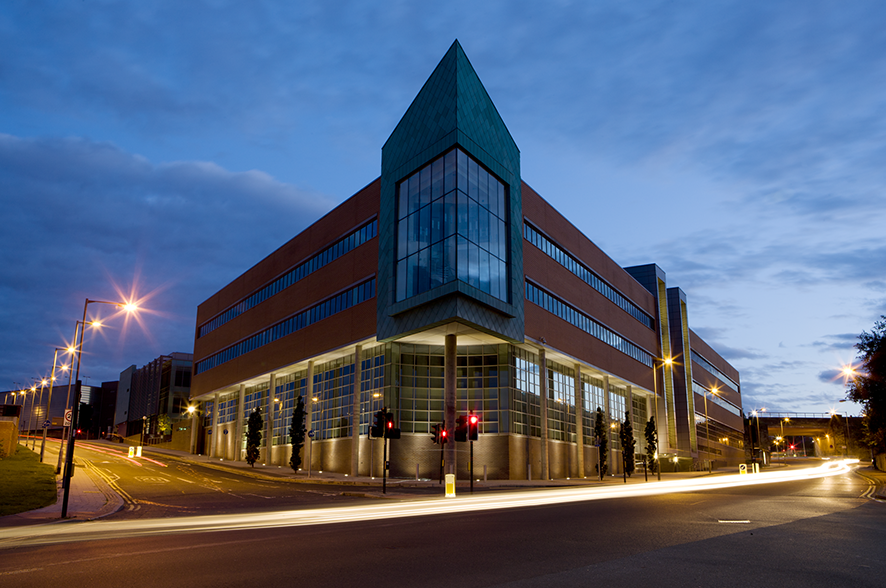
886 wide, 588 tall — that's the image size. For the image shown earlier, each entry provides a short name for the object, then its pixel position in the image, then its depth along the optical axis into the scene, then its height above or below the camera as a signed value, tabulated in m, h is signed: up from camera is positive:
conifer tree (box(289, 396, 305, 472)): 52.22 -0.39
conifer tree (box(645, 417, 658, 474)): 67.81 -1.36
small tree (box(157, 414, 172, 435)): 101.64 +0.51
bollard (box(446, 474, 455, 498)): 28.97 -2.56
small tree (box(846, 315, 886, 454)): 42.62 +3.71
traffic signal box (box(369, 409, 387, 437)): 30.98 +0.10
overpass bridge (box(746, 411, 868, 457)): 115.50 +1.29
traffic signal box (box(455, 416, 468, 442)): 29.88 -0.01
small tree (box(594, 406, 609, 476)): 55.42 -0.91
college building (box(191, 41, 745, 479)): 44.22 +8.80
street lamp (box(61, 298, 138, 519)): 20.54 -1.11
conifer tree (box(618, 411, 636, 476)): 59.47 -1.02
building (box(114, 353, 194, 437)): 103.00 +6.13
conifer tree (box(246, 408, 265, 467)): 58.28 -0.74
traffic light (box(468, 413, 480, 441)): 30.45 +0.18
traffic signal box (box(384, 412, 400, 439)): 31.23 -0.05
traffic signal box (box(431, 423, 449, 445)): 33.84 -0.29
